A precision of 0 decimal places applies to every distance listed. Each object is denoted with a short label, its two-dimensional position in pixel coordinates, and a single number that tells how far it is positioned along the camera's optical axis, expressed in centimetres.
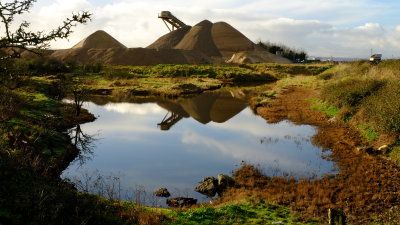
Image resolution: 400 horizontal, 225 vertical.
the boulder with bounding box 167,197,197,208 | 1301
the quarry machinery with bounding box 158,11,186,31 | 10281
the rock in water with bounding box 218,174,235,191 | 1443
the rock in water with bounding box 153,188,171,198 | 1405
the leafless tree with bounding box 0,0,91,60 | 749
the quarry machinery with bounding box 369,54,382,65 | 6025
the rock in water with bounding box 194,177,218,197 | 1417
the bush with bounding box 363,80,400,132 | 1762
